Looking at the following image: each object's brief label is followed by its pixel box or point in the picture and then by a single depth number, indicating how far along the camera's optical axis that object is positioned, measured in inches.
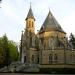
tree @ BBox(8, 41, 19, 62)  1305.9
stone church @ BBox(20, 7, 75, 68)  991.0
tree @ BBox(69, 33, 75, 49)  1372.0
